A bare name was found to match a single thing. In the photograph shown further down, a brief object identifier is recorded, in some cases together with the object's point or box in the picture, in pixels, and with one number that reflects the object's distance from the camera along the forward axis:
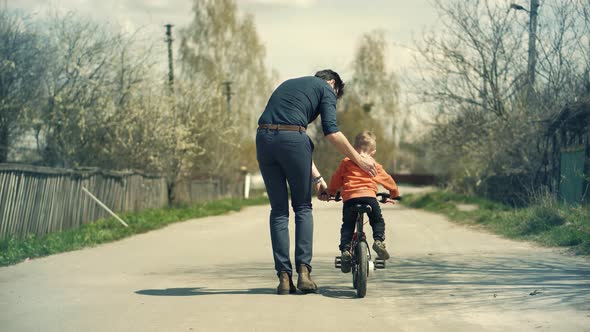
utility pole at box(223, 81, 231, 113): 47.32
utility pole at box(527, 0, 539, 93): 18.34
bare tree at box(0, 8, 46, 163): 19.42
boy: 6.82
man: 6.68
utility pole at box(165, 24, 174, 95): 35.53
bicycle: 6.46
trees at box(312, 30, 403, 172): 65.31
